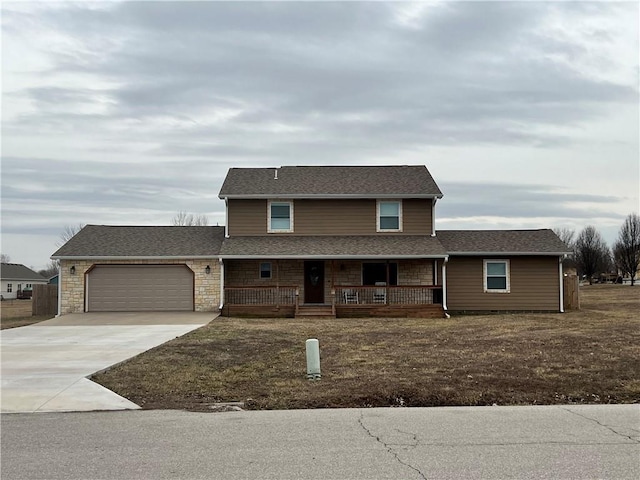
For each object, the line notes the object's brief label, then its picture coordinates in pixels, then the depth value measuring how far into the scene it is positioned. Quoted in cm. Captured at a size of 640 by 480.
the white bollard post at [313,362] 1136
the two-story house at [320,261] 2675
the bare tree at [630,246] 6047
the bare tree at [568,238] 7988
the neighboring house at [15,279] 7622
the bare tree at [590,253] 6800
